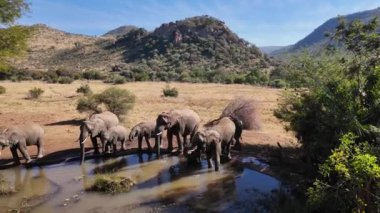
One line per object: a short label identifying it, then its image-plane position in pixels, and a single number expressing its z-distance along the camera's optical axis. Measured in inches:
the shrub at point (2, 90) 1412.9
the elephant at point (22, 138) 615.5
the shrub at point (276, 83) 1875.0
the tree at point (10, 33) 816.9
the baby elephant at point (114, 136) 661.3
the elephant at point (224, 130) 613.3
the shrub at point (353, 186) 261.0
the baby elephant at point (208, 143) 566.6
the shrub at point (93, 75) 2116.1
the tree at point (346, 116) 292.1
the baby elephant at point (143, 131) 683.6
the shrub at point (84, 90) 1417.9
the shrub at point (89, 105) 994.7
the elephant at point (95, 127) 638.5
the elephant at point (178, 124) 660.1
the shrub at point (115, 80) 1797.5
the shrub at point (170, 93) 1393.9
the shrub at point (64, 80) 1846.7
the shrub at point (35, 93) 1330.0
